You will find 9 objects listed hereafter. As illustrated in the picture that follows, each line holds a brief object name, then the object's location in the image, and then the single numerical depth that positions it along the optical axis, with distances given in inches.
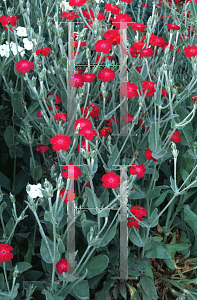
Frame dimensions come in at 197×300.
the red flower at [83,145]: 43.8
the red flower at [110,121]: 53.9
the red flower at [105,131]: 48.1
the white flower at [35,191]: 42.6
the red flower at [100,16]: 50.8
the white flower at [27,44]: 58.1
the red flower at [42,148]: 52.3
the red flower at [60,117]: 44.1
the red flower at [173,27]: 51.6
